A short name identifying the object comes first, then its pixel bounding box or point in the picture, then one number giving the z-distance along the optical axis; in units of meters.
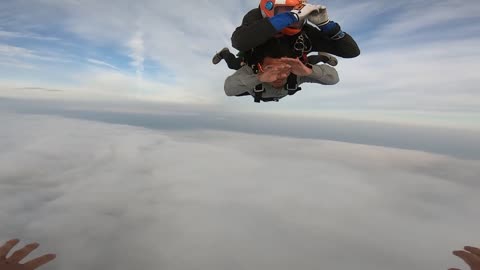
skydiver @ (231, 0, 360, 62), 2.47
